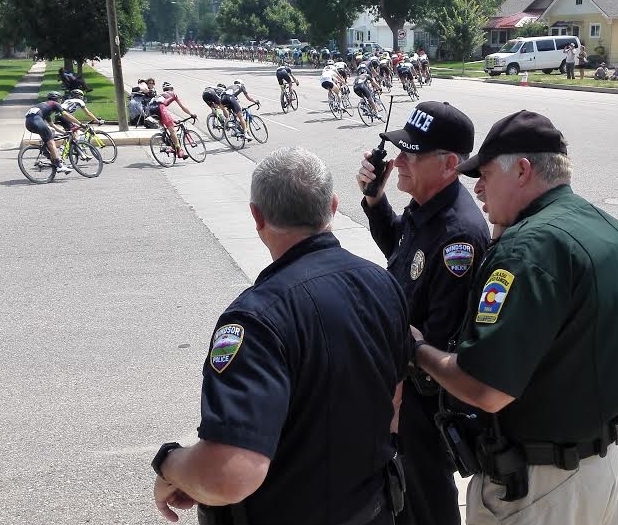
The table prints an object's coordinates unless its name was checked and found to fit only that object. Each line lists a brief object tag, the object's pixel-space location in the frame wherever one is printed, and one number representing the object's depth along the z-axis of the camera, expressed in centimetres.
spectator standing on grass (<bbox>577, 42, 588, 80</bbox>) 3797
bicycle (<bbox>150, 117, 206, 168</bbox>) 1555
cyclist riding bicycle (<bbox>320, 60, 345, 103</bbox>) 2197
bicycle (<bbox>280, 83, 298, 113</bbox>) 2483
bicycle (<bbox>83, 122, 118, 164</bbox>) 1520
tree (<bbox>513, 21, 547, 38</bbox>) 5596
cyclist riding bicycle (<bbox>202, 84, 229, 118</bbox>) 1784
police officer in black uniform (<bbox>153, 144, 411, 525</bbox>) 182
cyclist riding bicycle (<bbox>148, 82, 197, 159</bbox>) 1530
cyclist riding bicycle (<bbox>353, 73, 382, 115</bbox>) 2023
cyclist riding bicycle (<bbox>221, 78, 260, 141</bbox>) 1728
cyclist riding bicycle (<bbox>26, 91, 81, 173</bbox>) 1359
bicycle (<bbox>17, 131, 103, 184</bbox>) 1387
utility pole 1997
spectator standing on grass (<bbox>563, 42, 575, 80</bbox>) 3778
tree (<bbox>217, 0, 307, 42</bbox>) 9350
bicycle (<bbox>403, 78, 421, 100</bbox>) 2652
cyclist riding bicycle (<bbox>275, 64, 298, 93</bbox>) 2358
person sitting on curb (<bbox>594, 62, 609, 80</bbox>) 3569
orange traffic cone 3462
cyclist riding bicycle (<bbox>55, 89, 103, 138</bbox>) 1445
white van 4281
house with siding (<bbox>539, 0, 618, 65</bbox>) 5084
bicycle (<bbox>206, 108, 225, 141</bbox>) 1821
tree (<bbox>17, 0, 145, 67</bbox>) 3055
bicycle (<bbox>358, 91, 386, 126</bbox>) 2059
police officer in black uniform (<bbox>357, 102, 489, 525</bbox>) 269
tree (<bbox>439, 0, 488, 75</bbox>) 5347
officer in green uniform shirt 203
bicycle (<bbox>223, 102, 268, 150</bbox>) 1744
